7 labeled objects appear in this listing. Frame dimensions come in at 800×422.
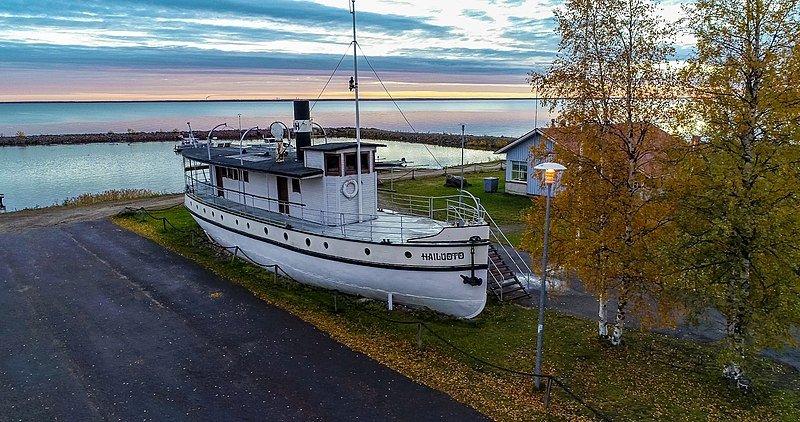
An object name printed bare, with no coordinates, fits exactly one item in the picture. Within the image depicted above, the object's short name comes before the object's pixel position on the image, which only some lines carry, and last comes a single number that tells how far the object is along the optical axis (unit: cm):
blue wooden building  3219
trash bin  3575
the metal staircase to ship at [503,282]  1709
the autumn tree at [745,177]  1003
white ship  1522
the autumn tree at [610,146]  1184
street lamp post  977
